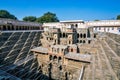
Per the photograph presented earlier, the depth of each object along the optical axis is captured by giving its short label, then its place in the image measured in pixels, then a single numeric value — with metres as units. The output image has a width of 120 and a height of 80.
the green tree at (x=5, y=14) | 34.68
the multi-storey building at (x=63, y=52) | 13.95
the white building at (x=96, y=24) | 21.15
